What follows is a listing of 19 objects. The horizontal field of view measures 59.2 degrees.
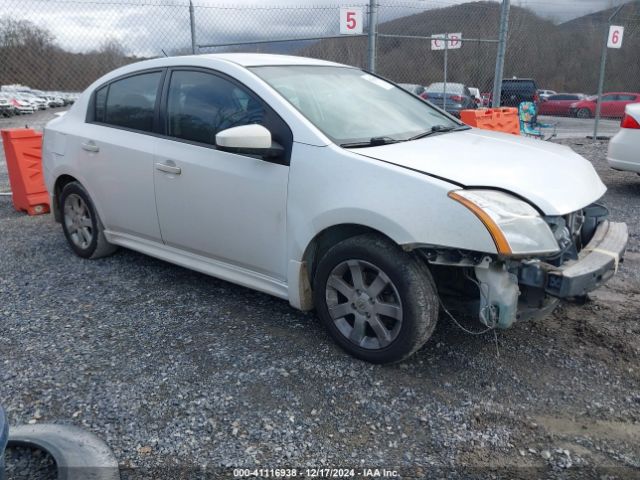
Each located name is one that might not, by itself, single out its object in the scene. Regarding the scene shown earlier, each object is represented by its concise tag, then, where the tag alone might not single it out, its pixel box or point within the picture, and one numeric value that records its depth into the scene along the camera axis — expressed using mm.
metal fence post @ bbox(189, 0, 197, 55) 8232
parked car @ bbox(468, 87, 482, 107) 21086
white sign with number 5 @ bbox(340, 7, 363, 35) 7891
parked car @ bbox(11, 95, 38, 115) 24881
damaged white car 2740
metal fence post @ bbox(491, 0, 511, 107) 8906
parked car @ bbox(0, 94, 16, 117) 23956
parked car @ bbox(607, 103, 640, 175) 6842
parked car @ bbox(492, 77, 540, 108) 20703
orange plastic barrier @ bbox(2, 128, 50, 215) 6781
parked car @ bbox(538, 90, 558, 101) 28847
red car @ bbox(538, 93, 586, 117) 28406
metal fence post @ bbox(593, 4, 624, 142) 11105
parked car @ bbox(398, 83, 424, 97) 16336
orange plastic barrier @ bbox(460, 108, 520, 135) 8234
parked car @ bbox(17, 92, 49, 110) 27261
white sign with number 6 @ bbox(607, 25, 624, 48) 11407
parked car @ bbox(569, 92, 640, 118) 25256
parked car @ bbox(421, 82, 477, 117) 17750
